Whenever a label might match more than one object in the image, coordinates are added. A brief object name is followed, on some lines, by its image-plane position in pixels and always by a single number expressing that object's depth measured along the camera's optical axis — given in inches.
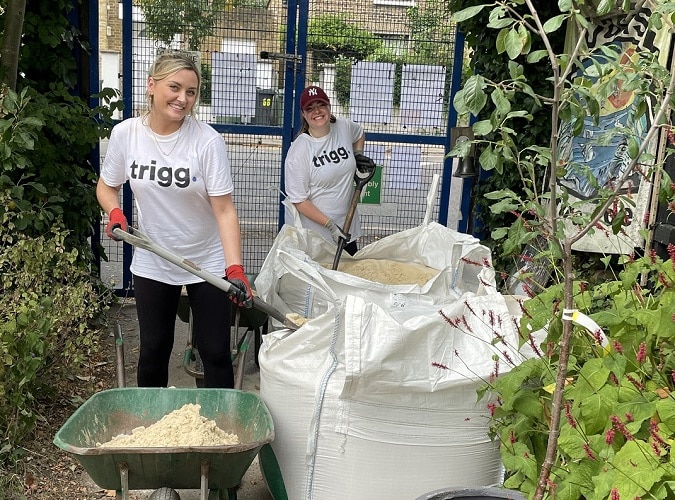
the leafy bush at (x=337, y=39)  210.1
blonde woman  120.0
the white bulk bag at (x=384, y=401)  99.5
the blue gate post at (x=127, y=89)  201.9
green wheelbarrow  90.6
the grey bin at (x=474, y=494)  89.2
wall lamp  209.3
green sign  223.0
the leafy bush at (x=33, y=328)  125.2
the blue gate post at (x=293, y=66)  206.8
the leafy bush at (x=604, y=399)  70.8
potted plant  67.3
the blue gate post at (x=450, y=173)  217.6
